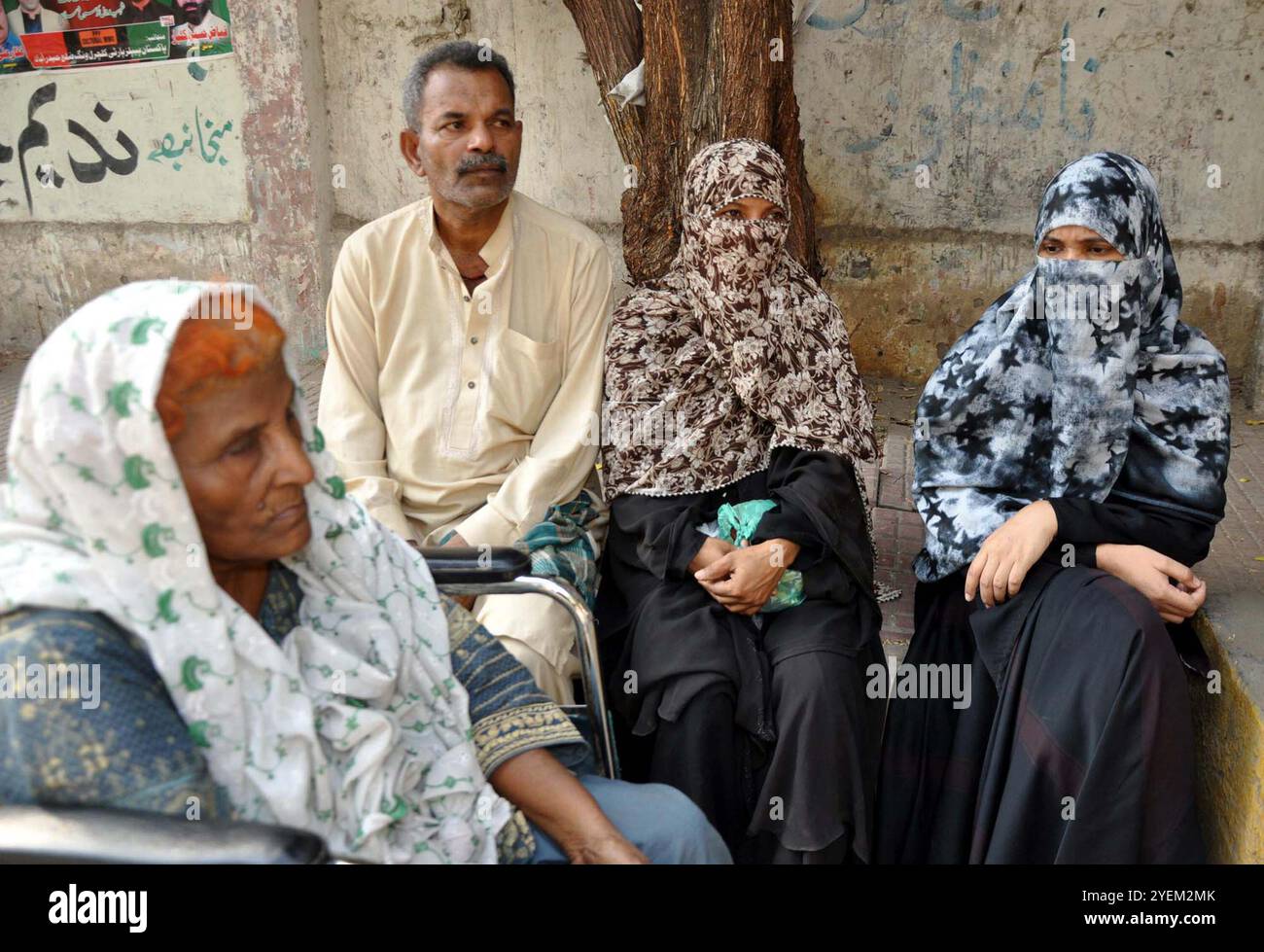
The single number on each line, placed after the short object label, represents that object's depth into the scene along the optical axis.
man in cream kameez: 2.89
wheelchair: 1.21
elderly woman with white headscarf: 1.31
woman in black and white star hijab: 2.19
